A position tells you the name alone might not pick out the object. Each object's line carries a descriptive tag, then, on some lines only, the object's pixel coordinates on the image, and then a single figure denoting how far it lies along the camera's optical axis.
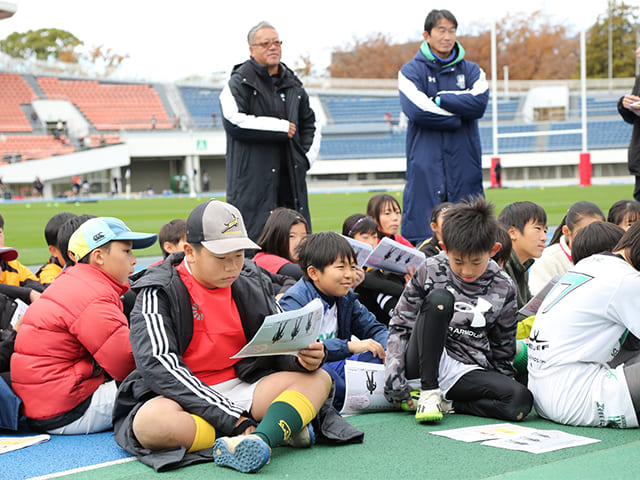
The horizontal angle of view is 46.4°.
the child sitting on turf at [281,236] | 5.30
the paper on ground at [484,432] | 3.17
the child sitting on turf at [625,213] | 5.37
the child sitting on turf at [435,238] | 5.33
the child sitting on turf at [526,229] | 5.19
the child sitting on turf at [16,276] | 5.07
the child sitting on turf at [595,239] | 3.99
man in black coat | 5.98
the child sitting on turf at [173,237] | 5.36
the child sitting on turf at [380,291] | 5.05
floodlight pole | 57.53
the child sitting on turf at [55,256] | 5.30
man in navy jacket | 6.36
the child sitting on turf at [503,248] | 4.48
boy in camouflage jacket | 3.48
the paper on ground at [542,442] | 2.95
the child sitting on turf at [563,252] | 5.30
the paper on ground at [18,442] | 3.22
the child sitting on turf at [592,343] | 3.23
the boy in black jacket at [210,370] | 2.93
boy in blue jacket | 3.92
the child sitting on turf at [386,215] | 6.11
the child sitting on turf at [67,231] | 4.31
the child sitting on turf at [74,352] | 3.42
